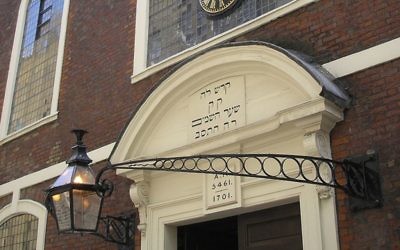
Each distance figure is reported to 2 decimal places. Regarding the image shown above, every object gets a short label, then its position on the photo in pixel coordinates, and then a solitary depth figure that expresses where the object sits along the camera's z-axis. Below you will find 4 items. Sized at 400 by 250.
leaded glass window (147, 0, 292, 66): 7.71
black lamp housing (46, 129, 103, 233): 5.53
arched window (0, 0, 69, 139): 10.37
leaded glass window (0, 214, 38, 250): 9.52
